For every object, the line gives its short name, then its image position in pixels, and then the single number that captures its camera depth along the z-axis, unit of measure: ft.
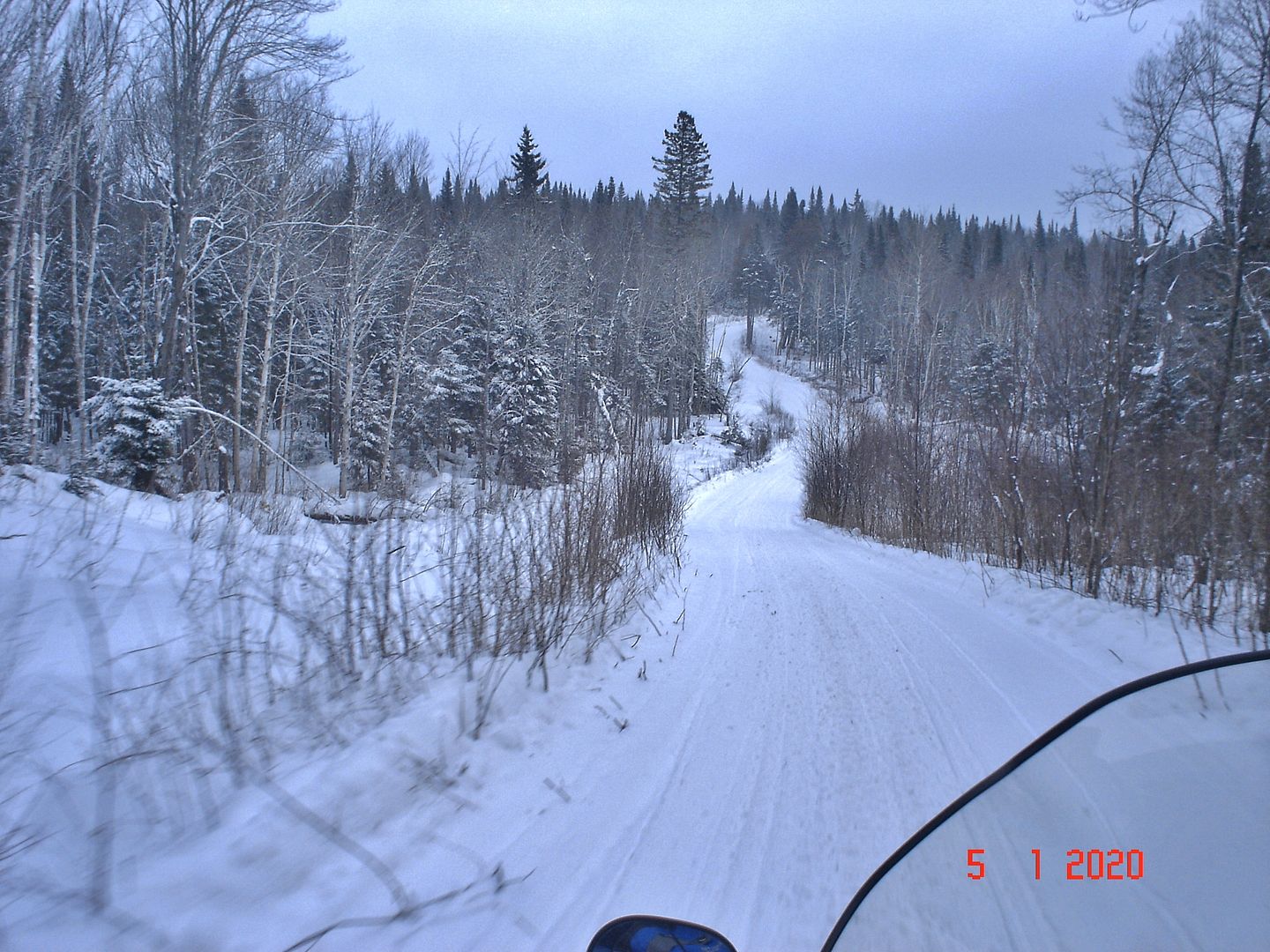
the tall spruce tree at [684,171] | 175.32
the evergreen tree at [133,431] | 31.37
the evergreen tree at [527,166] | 135.85
